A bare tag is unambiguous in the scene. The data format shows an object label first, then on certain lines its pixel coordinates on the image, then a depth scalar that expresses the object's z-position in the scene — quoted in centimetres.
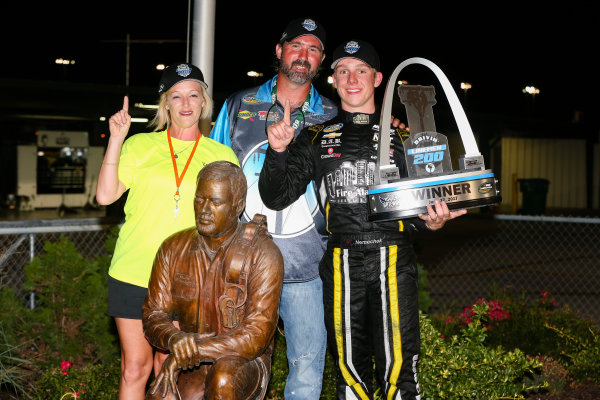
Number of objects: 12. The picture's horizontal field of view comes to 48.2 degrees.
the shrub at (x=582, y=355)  523
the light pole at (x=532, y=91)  3050
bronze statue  271
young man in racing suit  339
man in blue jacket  365
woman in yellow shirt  338
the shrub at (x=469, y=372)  416
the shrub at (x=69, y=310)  543
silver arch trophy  307
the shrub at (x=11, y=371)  400
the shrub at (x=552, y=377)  514
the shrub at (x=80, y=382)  464
